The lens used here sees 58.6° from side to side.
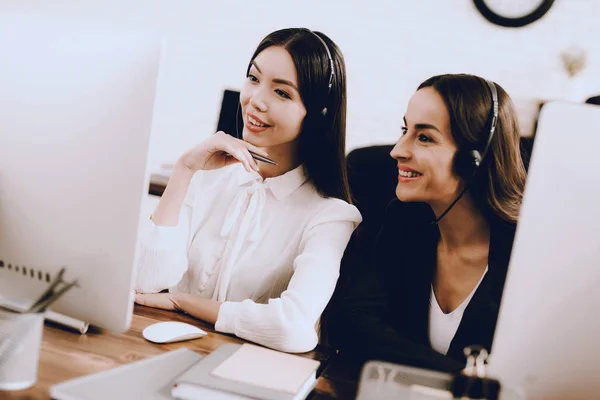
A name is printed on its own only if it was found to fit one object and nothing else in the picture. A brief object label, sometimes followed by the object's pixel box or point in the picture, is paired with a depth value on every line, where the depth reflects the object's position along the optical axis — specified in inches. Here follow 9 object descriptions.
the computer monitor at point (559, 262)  23.5
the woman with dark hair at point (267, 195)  50.5
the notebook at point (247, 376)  28.4
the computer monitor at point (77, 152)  27.4
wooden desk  29.5
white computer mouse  36.0
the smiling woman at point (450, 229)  49.2
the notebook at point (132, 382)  27.3
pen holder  27.5
